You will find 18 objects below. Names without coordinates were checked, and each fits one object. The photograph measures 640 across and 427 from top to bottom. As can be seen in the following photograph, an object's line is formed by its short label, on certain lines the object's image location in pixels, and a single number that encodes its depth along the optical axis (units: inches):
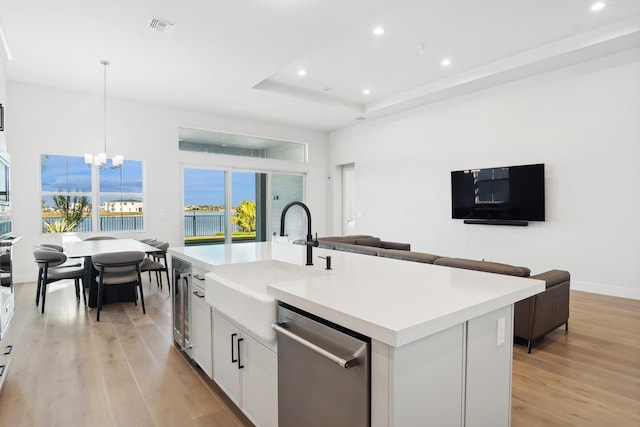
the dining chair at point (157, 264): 184.5
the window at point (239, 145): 289.0
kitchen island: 42.5
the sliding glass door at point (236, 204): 290.4
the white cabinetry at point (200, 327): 91.9
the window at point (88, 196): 234.1
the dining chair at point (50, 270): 156.6
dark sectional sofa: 115.7
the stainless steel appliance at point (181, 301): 106.2
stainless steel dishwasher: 44.8
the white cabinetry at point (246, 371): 65.2
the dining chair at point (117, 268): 148.6
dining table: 164.2
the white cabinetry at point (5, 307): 95.7
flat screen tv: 208.5
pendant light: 191.5
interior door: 349.4
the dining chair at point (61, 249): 181.1
